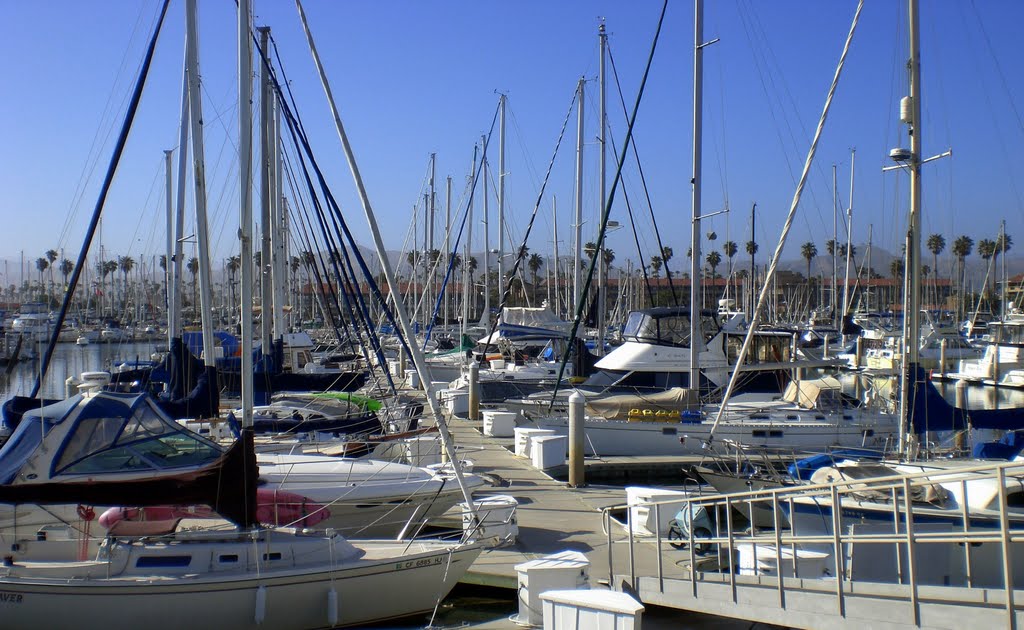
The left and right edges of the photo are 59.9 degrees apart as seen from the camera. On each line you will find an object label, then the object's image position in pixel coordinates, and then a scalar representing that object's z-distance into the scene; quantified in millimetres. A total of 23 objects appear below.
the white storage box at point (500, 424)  20891
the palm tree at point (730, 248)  104062
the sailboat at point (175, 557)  9305
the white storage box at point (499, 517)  11523
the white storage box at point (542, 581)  9172
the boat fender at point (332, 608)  9438
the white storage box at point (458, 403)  25062
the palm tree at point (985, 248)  89750
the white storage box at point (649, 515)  11766
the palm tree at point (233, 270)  72062
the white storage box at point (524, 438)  18094
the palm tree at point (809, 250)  109138
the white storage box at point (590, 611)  7336
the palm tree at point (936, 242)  103625
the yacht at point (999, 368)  42844
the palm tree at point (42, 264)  127888
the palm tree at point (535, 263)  108088
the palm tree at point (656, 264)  109600
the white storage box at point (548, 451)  17078
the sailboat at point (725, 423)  19000
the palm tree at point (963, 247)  96312
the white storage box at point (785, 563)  9438
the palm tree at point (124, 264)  106738
